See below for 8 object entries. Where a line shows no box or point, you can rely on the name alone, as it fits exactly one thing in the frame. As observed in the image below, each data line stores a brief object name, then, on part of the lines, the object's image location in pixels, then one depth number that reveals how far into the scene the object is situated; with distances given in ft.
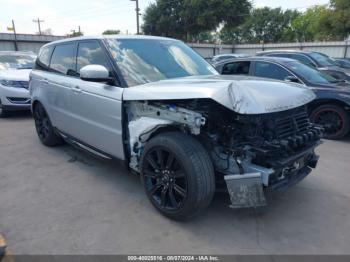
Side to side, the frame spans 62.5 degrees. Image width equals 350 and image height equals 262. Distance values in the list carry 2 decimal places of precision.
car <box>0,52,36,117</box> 24.23
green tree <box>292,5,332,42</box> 212.64
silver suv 8.41
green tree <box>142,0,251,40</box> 120.16
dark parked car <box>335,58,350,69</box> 50.98
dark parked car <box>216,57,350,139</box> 18.38
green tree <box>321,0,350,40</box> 98.15
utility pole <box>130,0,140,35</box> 112.78
